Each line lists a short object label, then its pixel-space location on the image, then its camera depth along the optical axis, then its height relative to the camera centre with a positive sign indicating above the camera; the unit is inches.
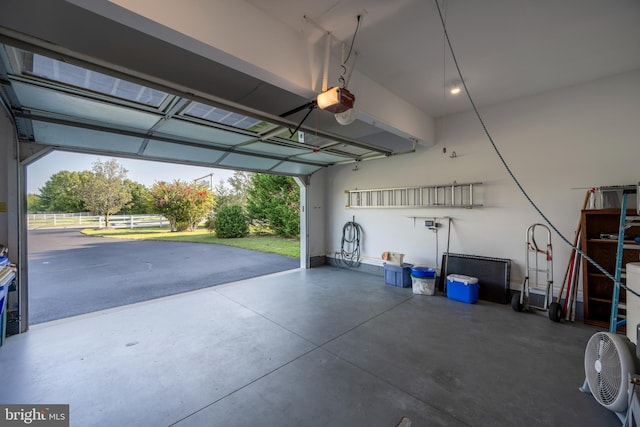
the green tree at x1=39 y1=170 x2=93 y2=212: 649.0 +51.1
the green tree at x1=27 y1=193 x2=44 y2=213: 703.7 +20.3
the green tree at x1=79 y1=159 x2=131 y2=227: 628.1 +52.0
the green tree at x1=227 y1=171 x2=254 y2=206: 680.4 +73.4
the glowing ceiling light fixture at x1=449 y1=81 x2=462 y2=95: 131.5 +68.4
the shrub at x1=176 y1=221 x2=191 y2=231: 601.6 -37.6
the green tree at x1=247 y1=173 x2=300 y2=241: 442.3 +16.1
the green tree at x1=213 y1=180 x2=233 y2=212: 658.2 +44.4
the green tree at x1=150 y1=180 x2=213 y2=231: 561.0 +22.0
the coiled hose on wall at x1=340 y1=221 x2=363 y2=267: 237.1 -31.8
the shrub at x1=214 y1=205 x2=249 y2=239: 505.4 -22.7
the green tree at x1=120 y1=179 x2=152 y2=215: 686.5 +33.3
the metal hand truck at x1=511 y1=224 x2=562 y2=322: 135.7 -34.0
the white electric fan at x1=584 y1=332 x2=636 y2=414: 61.0 -41.8
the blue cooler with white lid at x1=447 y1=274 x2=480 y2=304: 152.3 -48.0
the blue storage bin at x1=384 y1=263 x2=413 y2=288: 185.9 -48.6
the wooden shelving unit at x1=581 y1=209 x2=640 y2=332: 120.9 -22.7
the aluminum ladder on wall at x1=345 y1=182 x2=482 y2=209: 171.2 +12.1
